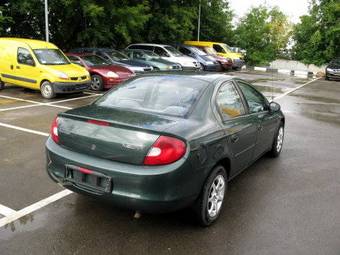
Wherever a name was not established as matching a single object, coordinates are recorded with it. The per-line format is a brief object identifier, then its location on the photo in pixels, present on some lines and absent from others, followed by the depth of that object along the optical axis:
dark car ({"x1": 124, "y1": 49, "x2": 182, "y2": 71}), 16.94
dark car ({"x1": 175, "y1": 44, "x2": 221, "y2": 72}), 21.98
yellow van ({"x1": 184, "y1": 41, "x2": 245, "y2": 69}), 25.70
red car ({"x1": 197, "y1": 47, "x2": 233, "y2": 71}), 23.97
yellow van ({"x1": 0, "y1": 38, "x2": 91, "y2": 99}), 11.38
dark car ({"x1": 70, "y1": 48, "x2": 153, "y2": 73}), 15.07
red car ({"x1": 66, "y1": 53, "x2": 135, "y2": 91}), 13.11
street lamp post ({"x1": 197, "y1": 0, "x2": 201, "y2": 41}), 30.41
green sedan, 3.31
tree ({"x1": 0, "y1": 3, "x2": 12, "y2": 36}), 16.30
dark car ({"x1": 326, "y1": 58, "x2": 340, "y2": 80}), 23.39
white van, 19.72
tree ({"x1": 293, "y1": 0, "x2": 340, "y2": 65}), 29.34
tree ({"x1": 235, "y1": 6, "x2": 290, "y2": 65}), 34.94
